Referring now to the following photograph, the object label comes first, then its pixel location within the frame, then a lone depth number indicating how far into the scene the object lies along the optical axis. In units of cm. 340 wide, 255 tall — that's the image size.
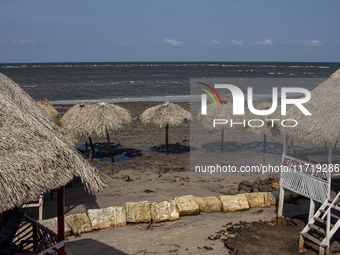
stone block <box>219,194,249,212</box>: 810
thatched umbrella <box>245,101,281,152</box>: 1199
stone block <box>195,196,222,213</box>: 803
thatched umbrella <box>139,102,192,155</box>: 1300
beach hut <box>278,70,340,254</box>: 638
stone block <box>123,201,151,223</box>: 741
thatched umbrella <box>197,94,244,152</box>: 1295
